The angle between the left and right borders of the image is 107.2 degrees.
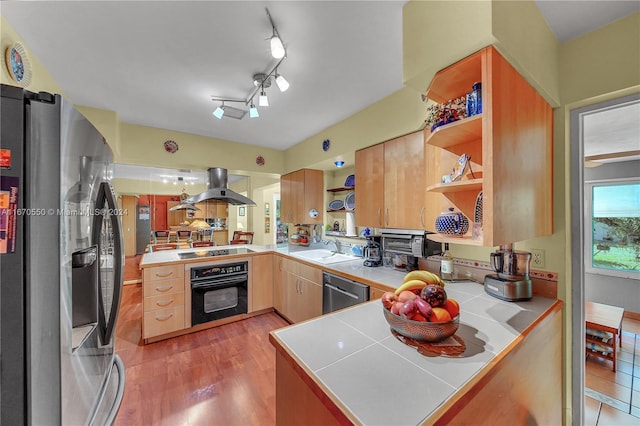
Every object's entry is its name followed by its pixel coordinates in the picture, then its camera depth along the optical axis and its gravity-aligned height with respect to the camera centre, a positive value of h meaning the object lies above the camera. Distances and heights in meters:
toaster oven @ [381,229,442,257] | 1.95 -0.27
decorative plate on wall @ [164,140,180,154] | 3.01 +0.87
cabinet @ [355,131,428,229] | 2.00 +0.28
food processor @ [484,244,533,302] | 1.38 -0.39
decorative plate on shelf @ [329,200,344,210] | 3.26 +0.12
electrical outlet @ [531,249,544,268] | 1.53 -0.30
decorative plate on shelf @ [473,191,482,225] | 1.28 +0.01
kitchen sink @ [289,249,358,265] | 2.72 -0.55
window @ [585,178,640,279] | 2.49 -0.15
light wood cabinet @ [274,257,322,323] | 2.56 -0.93
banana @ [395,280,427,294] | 1.07 -0.33
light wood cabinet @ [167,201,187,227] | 5.39 -0.08
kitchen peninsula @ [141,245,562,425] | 0.66 -0.52
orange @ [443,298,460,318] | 0.92 -0.38
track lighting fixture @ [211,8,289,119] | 1.37 +1.06
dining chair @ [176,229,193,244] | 5.24 -0.48
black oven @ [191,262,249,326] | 2.77 -0.96
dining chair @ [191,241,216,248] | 4.92 -0.64
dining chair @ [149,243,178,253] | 3.65 -0.53
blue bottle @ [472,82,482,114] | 1.06 +0.53
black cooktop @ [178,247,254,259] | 2.98 -0.53
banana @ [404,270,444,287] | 1.15 -0.32
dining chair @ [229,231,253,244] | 4.73 -0.56
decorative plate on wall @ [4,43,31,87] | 1.39 +0.93
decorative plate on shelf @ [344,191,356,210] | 3.02 +0.15
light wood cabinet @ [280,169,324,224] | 3.47 +0.26
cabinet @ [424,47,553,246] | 0.97 +0.31
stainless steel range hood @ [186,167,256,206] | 3.15 +0.30
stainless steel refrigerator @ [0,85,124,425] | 0.61 -0.12
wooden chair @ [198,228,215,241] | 5.41 -0.48
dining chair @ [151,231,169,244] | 5.40 -0.52
